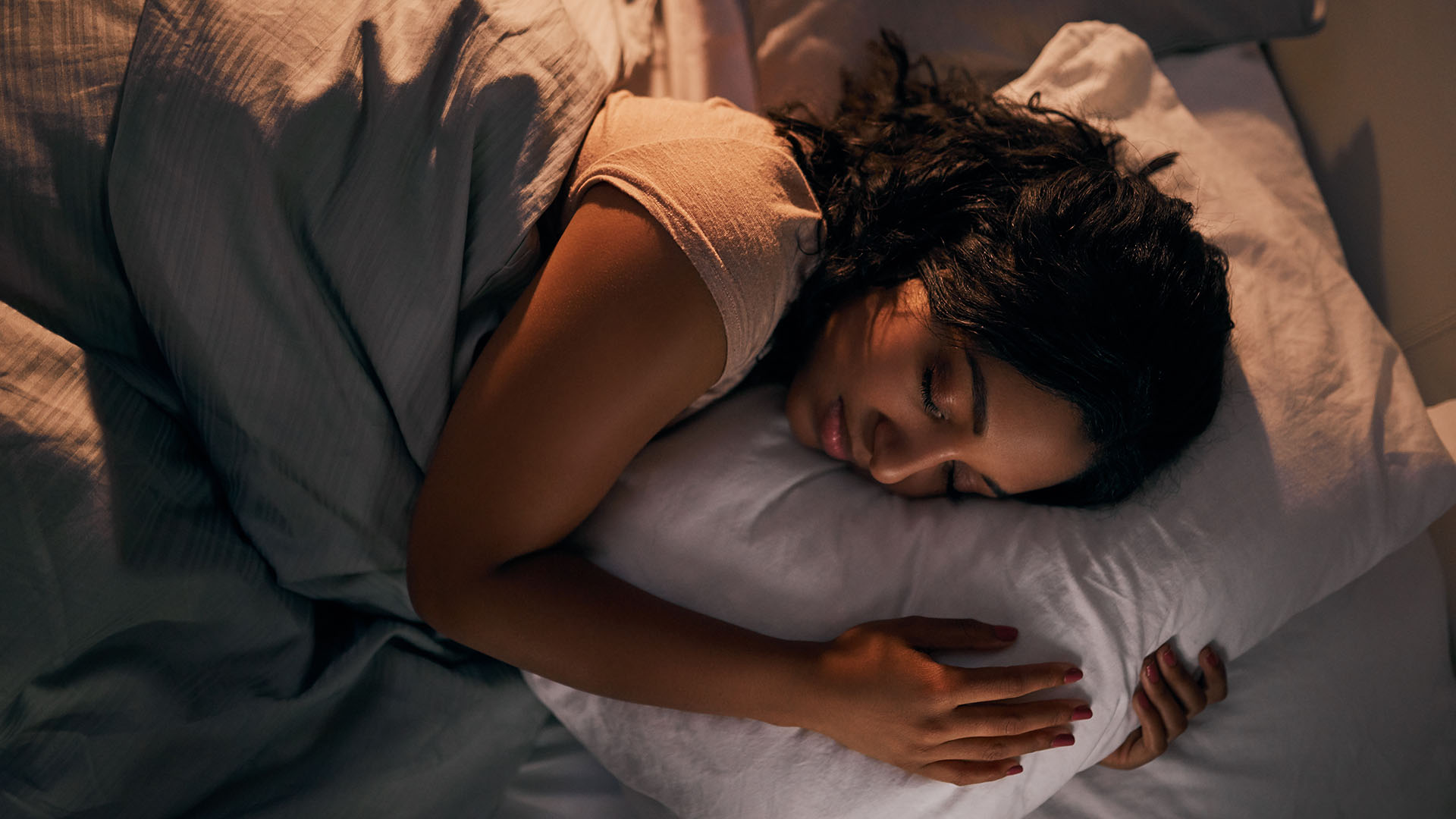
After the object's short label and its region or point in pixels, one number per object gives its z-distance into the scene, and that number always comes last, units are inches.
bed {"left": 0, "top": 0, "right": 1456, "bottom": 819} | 31.5
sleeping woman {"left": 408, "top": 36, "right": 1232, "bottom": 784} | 32.4
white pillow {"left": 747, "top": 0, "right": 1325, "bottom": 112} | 46.6
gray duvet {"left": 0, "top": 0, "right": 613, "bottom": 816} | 31.2
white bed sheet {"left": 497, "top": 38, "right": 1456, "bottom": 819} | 39.6
